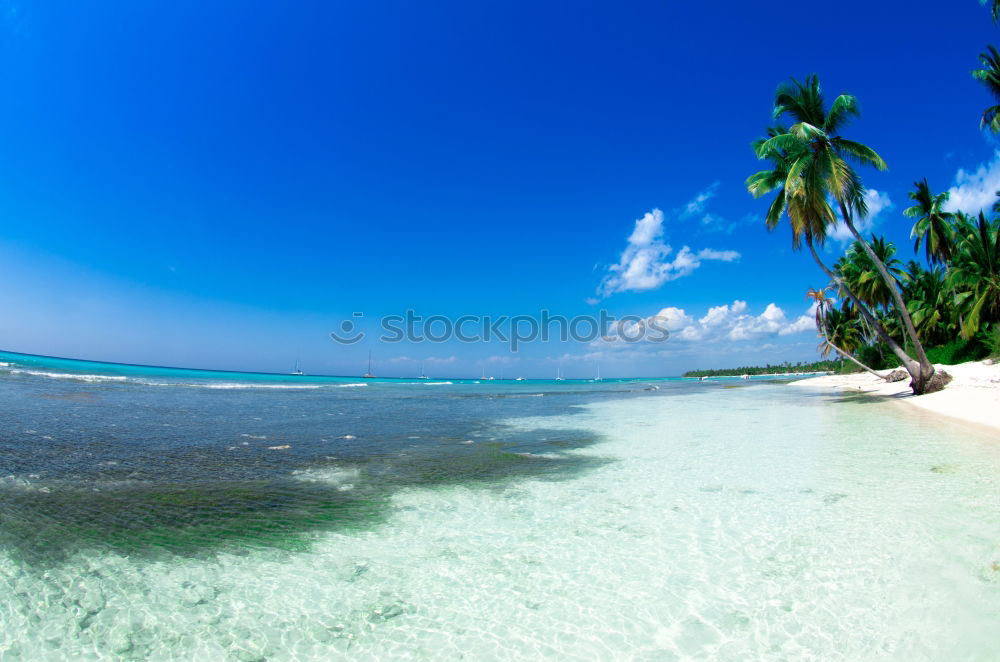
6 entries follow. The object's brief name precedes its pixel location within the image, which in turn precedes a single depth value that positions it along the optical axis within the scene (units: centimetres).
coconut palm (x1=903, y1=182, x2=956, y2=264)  3052
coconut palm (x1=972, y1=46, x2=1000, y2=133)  1850
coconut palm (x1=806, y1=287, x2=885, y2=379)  4681
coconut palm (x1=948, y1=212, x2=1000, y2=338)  2445
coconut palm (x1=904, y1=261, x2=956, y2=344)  3133
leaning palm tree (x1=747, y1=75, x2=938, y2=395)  1788
